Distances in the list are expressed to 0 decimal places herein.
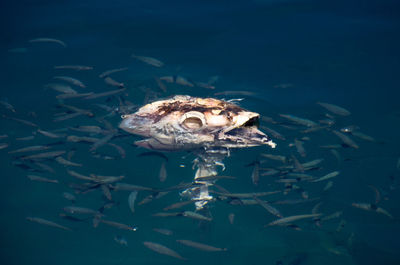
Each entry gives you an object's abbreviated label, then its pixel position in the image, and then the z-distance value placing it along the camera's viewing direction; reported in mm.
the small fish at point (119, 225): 14874
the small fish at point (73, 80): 14785
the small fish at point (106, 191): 14023
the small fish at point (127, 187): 13302
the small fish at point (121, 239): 18422
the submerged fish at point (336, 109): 14839
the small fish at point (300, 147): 15356
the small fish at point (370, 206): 16730
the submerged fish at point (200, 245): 15805
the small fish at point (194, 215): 13373
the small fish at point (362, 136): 15547
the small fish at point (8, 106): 19023
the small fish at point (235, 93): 16312
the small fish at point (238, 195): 12923
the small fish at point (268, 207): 14156
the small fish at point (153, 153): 11492
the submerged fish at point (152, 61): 14922
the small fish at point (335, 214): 17334
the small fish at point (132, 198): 14469
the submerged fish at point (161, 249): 15570
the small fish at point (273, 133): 14063
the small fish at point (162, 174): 14155
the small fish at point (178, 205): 12709
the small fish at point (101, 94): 14070
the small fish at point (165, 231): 16914
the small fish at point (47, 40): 15420
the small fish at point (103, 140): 12962
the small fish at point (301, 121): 14167
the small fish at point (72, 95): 14670
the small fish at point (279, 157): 15216
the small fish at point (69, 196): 16891
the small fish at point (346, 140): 14492
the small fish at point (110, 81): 14077
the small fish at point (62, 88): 14684
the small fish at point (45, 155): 13641
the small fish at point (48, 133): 14961
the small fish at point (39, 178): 15548
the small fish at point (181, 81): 14527
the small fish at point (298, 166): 14667
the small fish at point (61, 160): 14742
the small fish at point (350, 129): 15891
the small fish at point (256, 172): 13227
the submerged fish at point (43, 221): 16516
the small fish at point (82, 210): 15234
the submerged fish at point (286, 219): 13634
